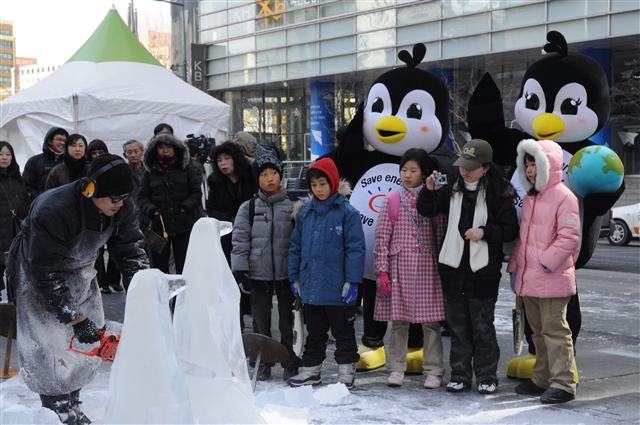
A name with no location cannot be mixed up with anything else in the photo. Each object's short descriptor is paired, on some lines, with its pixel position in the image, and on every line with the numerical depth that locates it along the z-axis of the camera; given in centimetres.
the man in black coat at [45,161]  870
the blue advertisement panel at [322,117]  3369
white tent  1165
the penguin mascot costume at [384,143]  634
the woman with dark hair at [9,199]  797
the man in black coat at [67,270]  420
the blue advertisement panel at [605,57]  2420
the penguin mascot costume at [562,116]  596
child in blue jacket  570
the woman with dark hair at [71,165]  786
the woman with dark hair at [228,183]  707
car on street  1692
